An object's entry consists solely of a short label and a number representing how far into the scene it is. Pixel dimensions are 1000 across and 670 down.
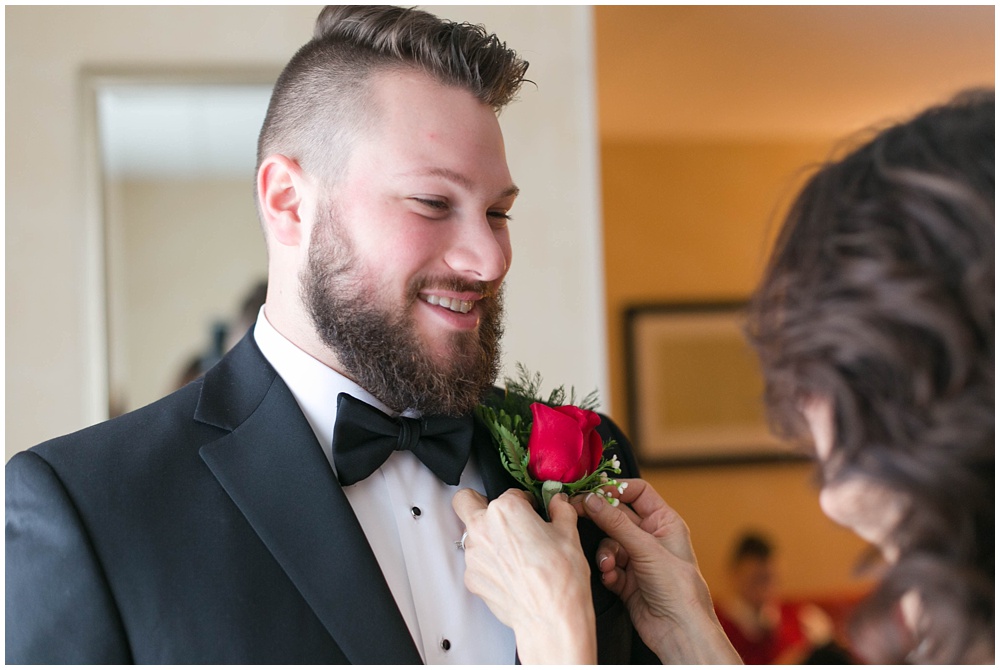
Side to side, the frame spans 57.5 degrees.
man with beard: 1.02
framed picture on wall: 5.34
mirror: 2.56
